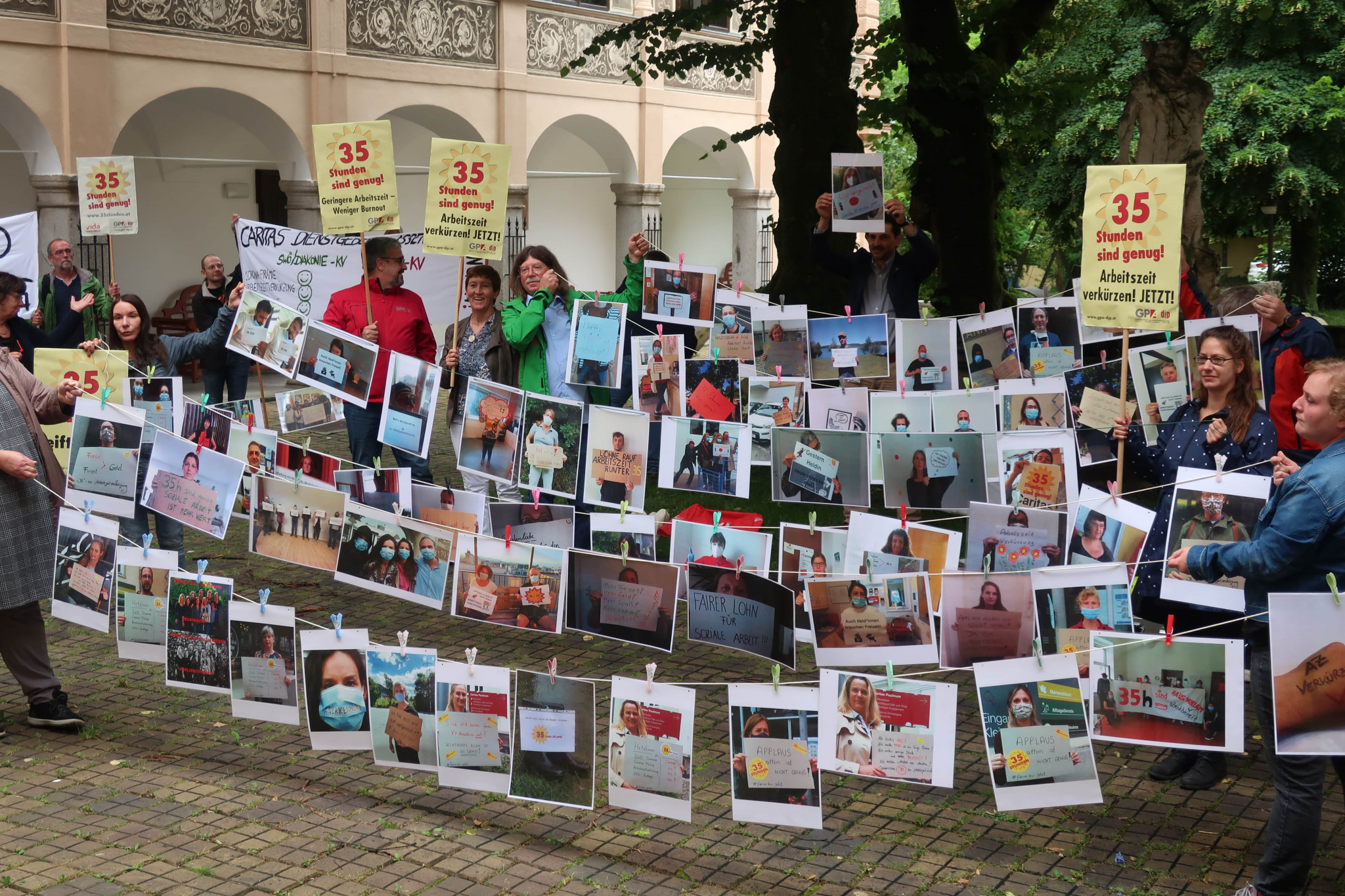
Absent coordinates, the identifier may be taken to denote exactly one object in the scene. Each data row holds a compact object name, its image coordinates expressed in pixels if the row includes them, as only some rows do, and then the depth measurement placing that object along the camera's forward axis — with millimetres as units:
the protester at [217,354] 10102
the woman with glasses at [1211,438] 4953
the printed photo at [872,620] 4750
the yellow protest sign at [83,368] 6863
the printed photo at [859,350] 8117
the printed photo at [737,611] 5094
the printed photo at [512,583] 5355
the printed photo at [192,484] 5875
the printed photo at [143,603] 5469
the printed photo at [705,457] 6410
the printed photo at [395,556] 5566
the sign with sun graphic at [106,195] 10102
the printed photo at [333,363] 7195
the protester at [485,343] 7570
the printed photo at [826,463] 6457
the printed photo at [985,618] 4758
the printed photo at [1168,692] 4194
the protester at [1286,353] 6586
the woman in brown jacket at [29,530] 5773
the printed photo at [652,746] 4348
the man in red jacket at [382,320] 7883
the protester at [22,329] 6484
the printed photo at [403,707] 4676
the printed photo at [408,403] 6859
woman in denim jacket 4031
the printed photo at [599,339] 7359
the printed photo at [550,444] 6586
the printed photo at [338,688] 4742
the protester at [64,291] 10406
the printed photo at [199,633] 5168
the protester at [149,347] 7641
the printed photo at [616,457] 6449
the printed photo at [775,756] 4258
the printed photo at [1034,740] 4238
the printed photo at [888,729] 4238
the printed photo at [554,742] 4531
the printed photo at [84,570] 5727
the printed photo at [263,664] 5023
